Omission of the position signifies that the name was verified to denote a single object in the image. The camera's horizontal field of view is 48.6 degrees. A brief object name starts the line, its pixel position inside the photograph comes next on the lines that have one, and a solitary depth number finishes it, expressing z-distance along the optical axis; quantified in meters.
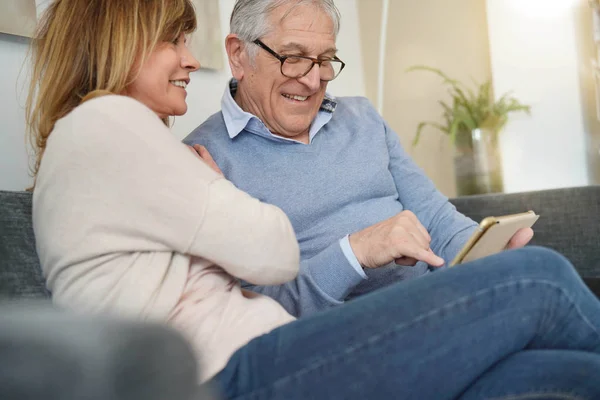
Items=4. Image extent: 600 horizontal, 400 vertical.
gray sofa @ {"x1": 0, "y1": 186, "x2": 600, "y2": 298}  1.75
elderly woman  0.82
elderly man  1.58
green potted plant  3.00
